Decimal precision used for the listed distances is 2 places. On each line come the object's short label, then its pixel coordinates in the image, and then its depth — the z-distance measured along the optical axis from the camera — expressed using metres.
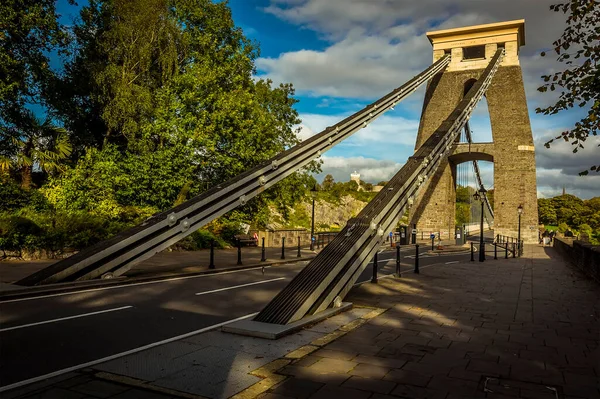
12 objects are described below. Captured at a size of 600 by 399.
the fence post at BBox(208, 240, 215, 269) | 14.45
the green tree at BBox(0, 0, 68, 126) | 16.34
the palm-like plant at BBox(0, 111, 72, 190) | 17.88
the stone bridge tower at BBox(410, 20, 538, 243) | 42.31
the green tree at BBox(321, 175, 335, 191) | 102.16
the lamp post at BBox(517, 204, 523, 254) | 38.75
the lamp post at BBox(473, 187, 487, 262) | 21.38
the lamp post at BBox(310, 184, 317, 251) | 24.92
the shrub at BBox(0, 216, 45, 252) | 13.80
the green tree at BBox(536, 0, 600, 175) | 6.13
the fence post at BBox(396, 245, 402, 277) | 13.88
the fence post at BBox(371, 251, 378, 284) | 12.21
